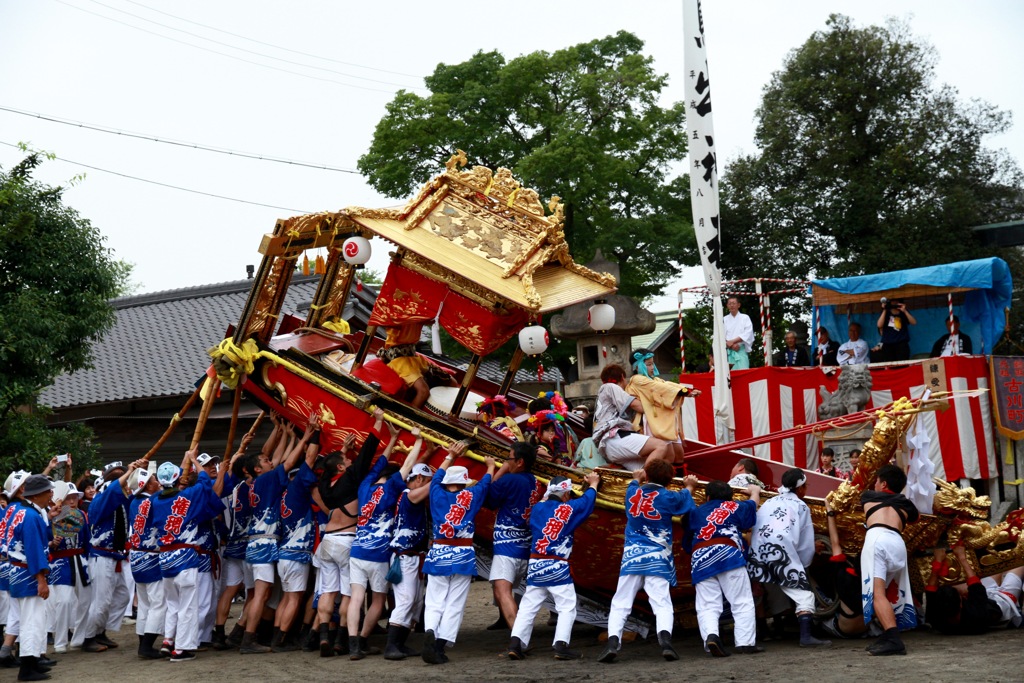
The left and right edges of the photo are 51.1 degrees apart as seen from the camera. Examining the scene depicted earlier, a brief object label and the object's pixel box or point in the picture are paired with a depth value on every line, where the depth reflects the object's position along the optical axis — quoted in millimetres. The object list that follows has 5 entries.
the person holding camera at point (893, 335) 13922
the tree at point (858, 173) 18016
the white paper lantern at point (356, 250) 9406
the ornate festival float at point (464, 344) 8250
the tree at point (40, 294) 12164
